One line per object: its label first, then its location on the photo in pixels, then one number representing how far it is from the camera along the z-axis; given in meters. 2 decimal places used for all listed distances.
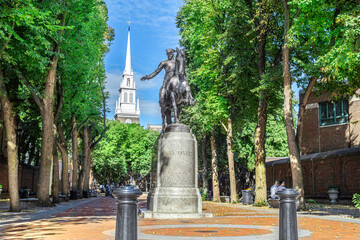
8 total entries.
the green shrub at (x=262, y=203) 20.67
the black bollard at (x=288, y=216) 5.50
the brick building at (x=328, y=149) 26.37
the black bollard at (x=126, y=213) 4.86
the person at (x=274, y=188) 18.99
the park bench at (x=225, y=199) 31.08
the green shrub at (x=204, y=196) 32.72
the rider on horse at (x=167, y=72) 14.35
